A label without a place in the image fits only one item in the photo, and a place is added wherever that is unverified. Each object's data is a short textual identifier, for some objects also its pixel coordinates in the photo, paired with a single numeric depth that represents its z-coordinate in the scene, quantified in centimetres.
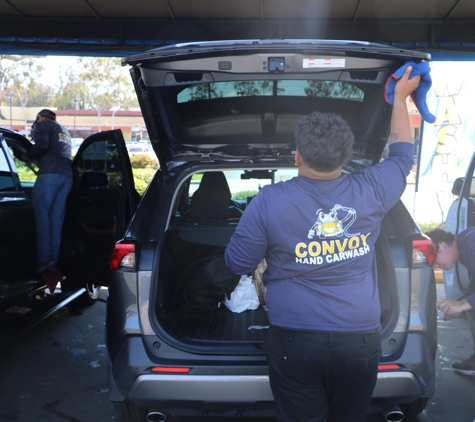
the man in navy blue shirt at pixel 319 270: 203
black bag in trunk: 366
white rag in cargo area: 374
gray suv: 262
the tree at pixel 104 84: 3291
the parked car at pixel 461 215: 496
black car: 425
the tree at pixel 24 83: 3198
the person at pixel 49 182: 480
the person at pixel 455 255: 327
